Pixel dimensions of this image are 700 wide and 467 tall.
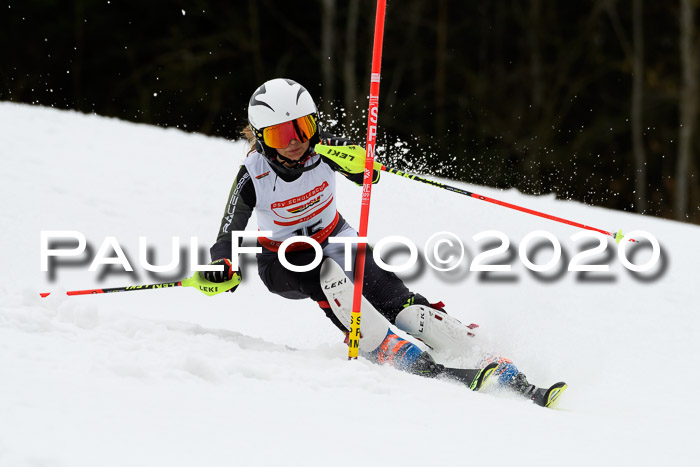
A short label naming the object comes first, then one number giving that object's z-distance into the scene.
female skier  7.89
